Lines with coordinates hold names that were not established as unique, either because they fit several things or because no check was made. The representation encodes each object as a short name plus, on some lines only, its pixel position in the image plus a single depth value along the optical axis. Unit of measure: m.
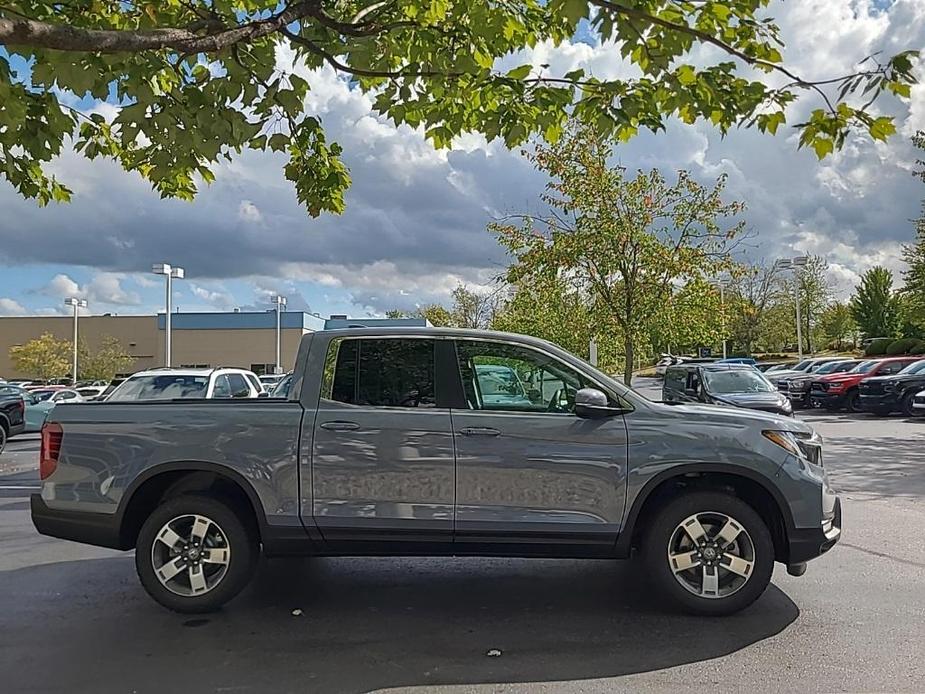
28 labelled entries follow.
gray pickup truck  4.97
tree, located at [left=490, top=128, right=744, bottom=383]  16.22
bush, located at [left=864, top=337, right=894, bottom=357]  45.44
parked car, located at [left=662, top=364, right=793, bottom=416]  14.66
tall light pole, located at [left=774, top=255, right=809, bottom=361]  42.19
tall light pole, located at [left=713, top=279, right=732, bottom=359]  17.57
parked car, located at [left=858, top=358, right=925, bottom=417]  21.88
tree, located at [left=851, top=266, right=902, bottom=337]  54.97
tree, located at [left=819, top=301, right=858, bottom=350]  65.06
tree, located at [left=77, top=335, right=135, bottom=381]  57.06
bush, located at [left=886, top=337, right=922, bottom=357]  42.47
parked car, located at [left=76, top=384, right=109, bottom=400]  24.47
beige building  66.19
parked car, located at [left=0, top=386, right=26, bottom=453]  15.99
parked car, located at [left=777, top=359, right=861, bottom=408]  26.48
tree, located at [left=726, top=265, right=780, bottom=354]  61.12
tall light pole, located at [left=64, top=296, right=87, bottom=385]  51.56
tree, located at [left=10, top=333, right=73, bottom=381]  55.31
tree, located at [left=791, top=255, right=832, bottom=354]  61.59
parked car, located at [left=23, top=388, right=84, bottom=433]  19.32
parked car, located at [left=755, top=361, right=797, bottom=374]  45.12
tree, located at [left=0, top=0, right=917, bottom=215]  5.12
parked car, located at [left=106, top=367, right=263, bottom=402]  10.95
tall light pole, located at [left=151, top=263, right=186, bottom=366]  36.41
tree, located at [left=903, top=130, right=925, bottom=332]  33.62
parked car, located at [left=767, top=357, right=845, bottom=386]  30.65
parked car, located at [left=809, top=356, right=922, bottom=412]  24.22
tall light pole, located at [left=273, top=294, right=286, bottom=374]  49.30
